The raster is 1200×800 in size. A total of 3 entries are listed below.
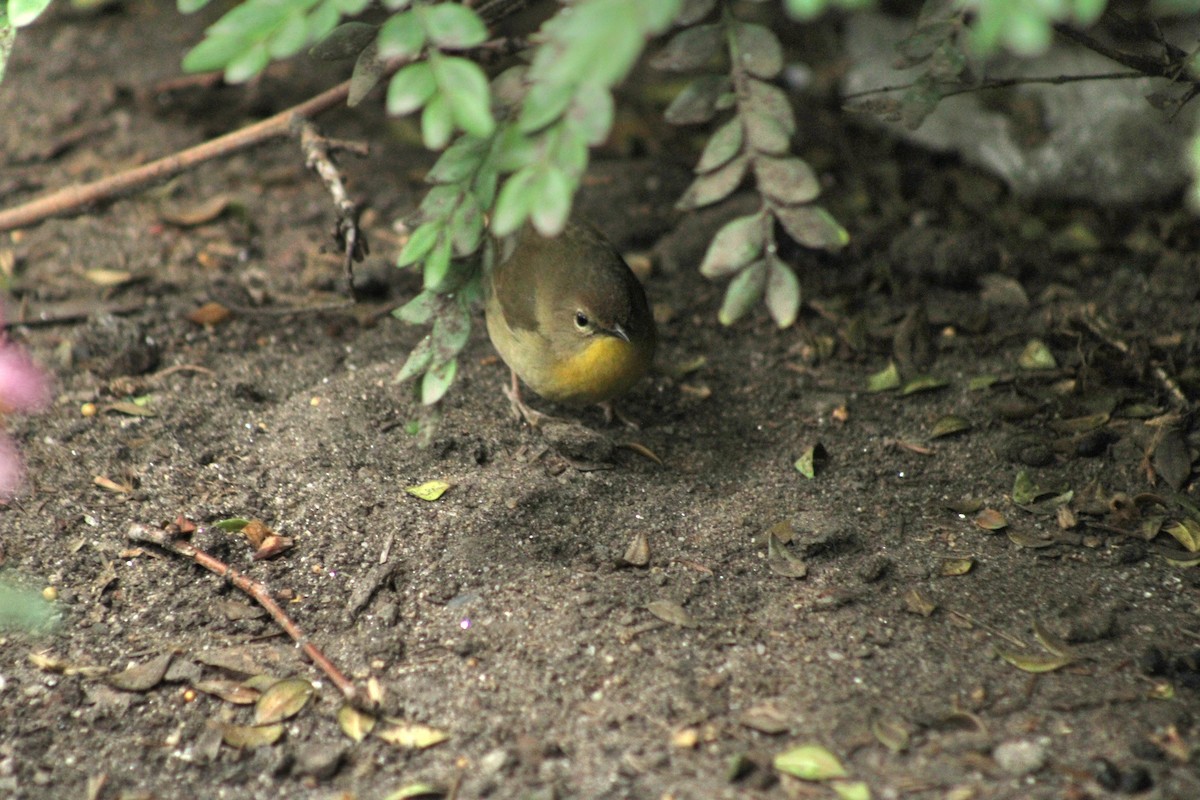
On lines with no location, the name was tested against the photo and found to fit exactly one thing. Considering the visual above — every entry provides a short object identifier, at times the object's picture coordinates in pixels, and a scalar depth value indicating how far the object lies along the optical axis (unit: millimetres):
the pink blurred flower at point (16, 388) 7437
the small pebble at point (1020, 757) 5016
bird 7633
